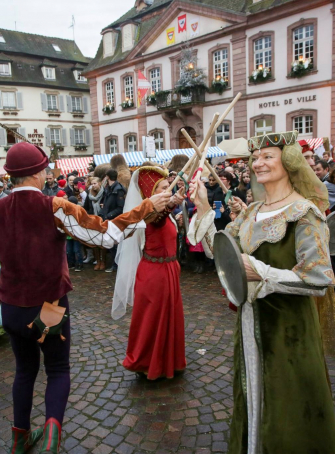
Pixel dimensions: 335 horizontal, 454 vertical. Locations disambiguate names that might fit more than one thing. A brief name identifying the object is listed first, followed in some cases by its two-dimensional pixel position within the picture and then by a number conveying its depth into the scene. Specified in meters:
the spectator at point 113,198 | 7.40
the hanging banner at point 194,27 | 21.36
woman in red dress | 3.43
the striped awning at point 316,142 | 13.40
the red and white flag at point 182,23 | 21.94
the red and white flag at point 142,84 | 16.81
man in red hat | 2.29
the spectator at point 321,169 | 5.92
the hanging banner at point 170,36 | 22.61
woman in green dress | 1.83
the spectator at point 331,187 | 5.02
